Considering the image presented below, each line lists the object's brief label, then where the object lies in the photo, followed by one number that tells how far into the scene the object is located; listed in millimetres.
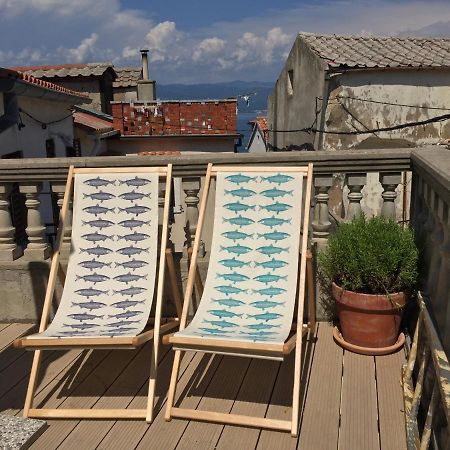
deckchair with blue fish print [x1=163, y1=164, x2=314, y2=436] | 2617
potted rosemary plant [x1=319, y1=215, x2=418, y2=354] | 3035
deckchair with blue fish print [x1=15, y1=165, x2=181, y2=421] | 2941
